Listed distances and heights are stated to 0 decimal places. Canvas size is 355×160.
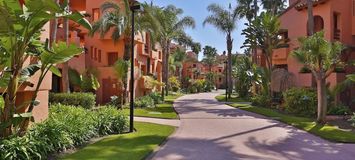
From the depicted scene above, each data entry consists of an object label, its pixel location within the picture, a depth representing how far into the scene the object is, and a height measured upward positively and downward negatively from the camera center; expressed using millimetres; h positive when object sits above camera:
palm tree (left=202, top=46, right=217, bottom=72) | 114938 +10137
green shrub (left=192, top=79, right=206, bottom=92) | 76000 +916
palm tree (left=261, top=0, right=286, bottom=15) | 50788 +11194
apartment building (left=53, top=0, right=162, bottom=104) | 33312 +3057
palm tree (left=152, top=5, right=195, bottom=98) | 42244 +7260
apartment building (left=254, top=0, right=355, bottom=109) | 28219 +4781
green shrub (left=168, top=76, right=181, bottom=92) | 63125 +757
